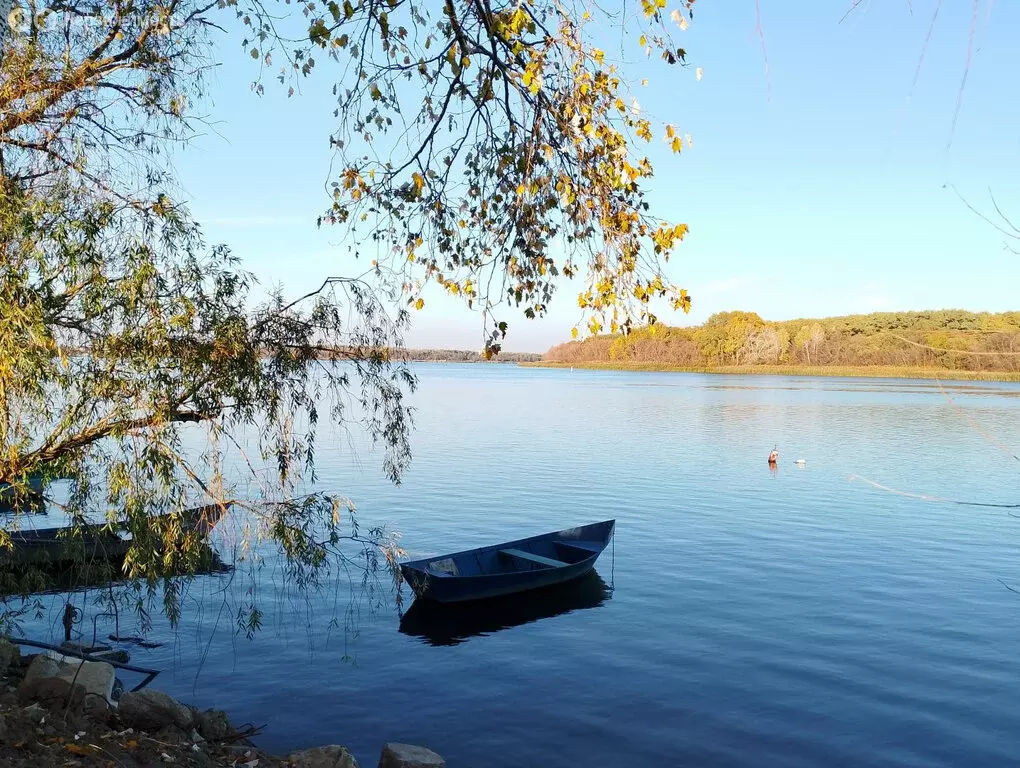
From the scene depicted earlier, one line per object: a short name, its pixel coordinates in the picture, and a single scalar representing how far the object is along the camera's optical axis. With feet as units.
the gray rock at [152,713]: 26.43
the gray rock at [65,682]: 25.34
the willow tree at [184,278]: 19.92
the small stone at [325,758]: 27.20
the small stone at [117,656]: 37.67
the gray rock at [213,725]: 28.27
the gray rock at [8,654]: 29.78
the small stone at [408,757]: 27.87
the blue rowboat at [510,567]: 50.37
